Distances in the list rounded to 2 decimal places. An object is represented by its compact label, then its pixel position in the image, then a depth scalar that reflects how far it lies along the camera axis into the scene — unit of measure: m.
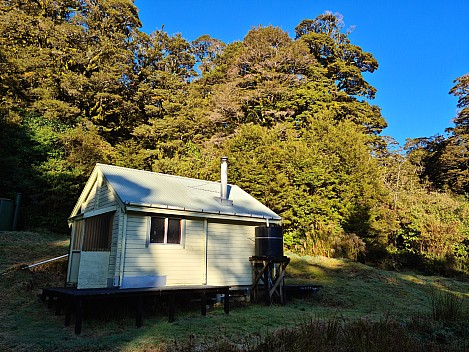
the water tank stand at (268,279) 10.90
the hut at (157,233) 9.20
